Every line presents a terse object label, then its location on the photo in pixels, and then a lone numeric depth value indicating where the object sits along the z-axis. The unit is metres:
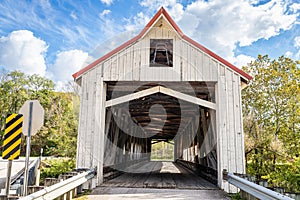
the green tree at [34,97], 27.01
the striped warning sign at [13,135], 3.60
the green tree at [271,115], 11.20
